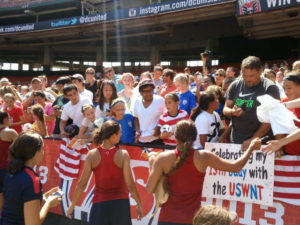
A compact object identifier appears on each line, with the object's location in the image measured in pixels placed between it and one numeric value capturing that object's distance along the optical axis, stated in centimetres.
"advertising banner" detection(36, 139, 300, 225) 340
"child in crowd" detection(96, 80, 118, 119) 545
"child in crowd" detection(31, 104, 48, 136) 596
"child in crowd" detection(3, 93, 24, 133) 665
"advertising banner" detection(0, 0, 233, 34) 1902
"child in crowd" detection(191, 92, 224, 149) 424
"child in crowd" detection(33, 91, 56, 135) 661
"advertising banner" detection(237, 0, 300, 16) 1418
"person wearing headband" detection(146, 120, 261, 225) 282
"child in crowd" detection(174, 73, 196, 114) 541
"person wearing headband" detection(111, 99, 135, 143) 485
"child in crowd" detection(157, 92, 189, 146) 456
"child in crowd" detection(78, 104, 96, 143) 511
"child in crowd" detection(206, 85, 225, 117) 505
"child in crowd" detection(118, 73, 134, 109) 613
